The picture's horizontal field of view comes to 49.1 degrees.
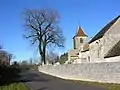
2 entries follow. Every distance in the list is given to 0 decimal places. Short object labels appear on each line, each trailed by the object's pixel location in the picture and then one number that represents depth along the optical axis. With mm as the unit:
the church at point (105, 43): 19105
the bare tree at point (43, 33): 33422
